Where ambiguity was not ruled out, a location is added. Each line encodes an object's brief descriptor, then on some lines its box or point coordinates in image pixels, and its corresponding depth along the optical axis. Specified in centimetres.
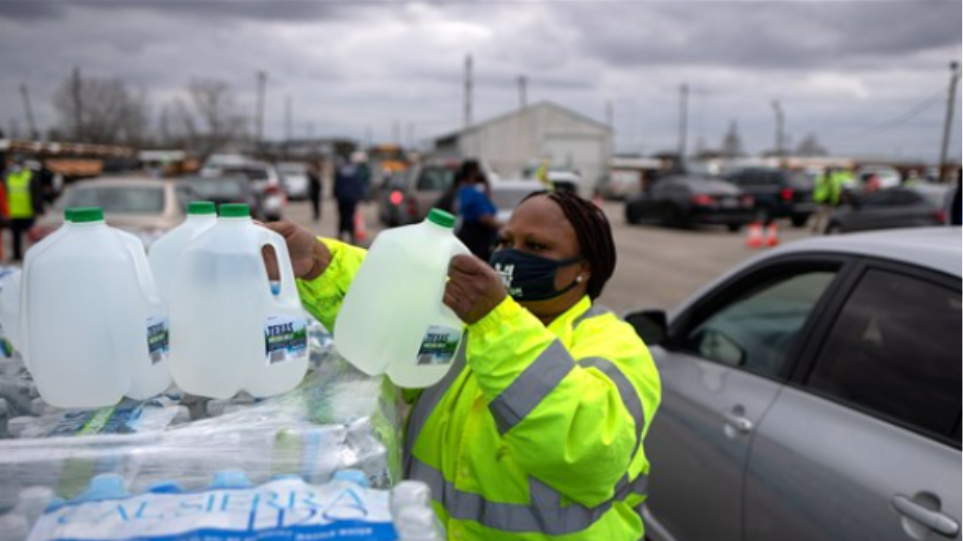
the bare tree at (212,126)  6059
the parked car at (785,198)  2127
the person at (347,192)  1490
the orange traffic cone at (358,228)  1593
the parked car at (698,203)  1947
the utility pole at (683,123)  6438
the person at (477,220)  802
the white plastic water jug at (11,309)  180
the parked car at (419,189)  1566
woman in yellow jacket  142
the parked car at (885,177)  2889
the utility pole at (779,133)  6364
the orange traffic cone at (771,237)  1656
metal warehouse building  4975
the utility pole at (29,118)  6278
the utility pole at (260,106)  5981
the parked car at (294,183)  3375
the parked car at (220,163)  2959
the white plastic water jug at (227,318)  155
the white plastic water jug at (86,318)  142
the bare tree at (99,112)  5750
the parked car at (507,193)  1149
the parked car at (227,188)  1591
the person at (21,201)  1184
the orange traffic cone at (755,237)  1636
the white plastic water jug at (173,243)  174
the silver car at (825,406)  197
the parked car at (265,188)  1928
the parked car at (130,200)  906
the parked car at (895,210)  1255
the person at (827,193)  1928
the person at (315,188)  2158
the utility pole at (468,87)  4362
